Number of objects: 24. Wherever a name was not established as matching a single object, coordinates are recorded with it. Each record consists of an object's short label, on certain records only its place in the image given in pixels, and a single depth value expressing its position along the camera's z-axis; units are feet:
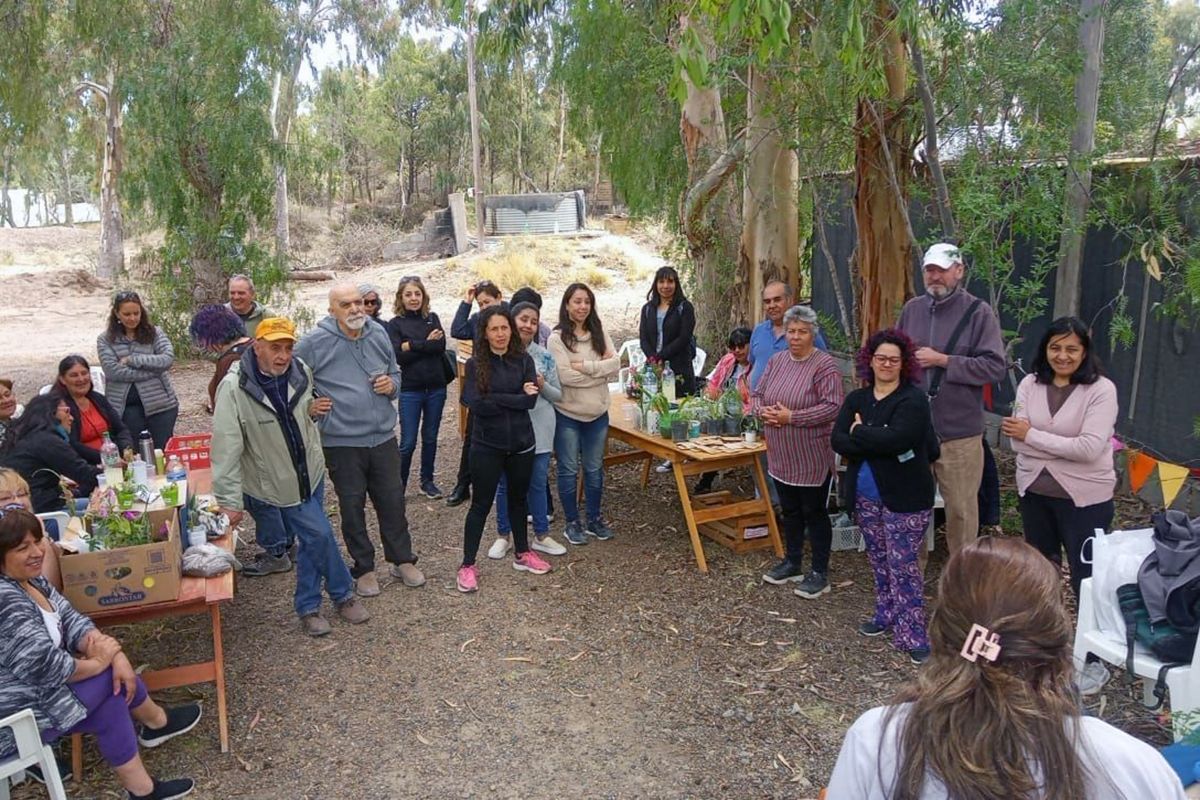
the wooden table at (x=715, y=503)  18.80
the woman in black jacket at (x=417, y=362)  21.91
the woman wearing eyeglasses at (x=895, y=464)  14.33
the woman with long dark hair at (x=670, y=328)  23.18
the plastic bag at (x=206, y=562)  13.53
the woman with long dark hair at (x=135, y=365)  19.90
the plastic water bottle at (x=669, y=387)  20.80
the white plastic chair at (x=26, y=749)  10.18
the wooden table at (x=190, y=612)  12.55
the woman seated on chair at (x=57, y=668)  10.54
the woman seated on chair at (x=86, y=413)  17.92
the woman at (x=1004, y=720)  4.92
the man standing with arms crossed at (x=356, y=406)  16.47
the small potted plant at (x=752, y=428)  19.06
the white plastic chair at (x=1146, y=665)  10.67
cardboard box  12.26
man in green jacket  14.83
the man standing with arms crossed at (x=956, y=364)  15.43
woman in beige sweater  19.36
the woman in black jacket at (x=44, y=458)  16.99
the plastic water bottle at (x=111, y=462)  16.24
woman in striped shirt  16.69
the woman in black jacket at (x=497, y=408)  17.43
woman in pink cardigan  13.99
